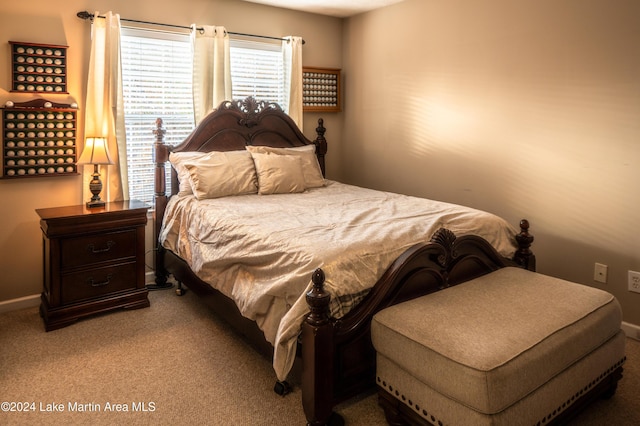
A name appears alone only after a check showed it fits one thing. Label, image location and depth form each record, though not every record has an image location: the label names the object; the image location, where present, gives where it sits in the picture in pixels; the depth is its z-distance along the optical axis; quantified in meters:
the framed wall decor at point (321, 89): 4.54
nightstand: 2.92
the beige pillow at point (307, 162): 3.84
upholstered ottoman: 1.59
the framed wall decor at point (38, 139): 3.08
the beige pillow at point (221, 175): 3.37
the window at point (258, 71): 4.12
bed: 1.94
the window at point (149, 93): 3.59
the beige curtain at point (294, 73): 4.30
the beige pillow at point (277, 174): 3.57
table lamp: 3.12
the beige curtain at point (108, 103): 3.32
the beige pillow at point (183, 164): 3.48
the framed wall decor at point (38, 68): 3.05
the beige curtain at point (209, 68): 3.79
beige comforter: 2.01
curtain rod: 3.27
